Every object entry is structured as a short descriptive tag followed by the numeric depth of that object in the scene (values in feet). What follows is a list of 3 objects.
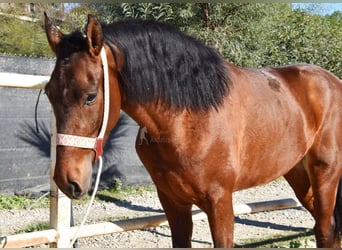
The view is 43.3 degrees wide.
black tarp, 15.75
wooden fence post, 8.63
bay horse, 6.13
